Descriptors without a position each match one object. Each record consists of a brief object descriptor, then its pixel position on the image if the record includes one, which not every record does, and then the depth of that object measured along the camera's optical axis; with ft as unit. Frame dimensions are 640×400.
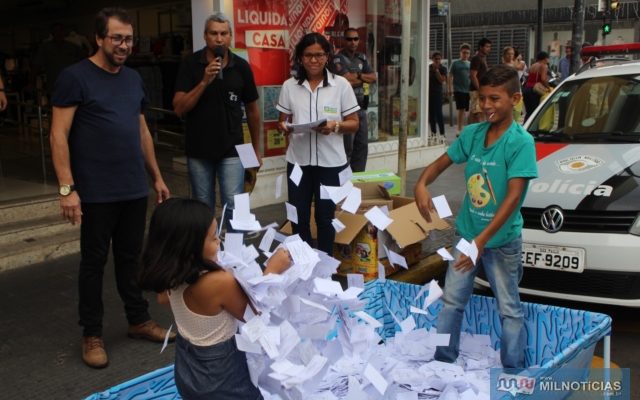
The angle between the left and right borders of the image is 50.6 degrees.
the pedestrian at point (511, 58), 41.81
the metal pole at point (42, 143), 25.78
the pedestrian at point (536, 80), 43.14
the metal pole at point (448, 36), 70.74
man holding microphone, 15.10
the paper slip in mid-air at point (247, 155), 14.44
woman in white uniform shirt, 16.15
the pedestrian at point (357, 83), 24.49
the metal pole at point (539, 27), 60.88
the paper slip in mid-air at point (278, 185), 14.79
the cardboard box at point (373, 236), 17.58
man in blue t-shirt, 12.10
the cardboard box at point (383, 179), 19.45
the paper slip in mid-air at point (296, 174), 15.53
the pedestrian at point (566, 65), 51.99
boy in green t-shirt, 10.93
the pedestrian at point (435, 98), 45.14
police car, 14.43
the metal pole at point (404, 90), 21.88
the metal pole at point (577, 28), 47.44
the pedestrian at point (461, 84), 50.52
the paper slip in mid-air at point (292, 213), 14.35
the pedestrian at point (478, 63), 44.73
